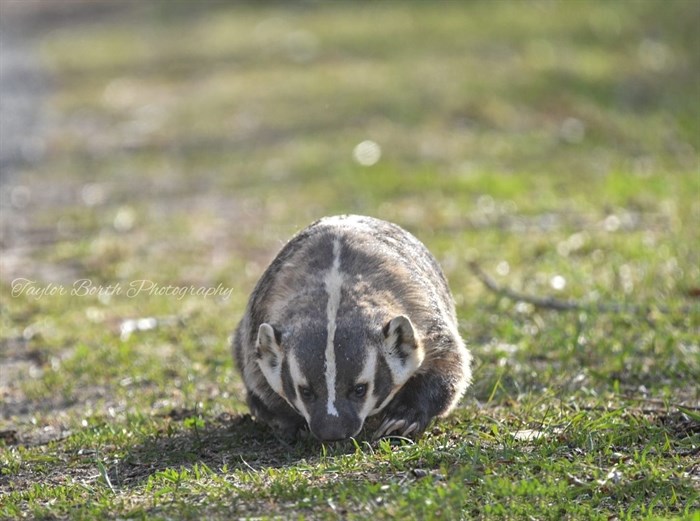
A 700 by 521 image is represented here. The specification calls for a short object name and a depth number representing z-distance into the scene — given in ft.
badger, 34.42
